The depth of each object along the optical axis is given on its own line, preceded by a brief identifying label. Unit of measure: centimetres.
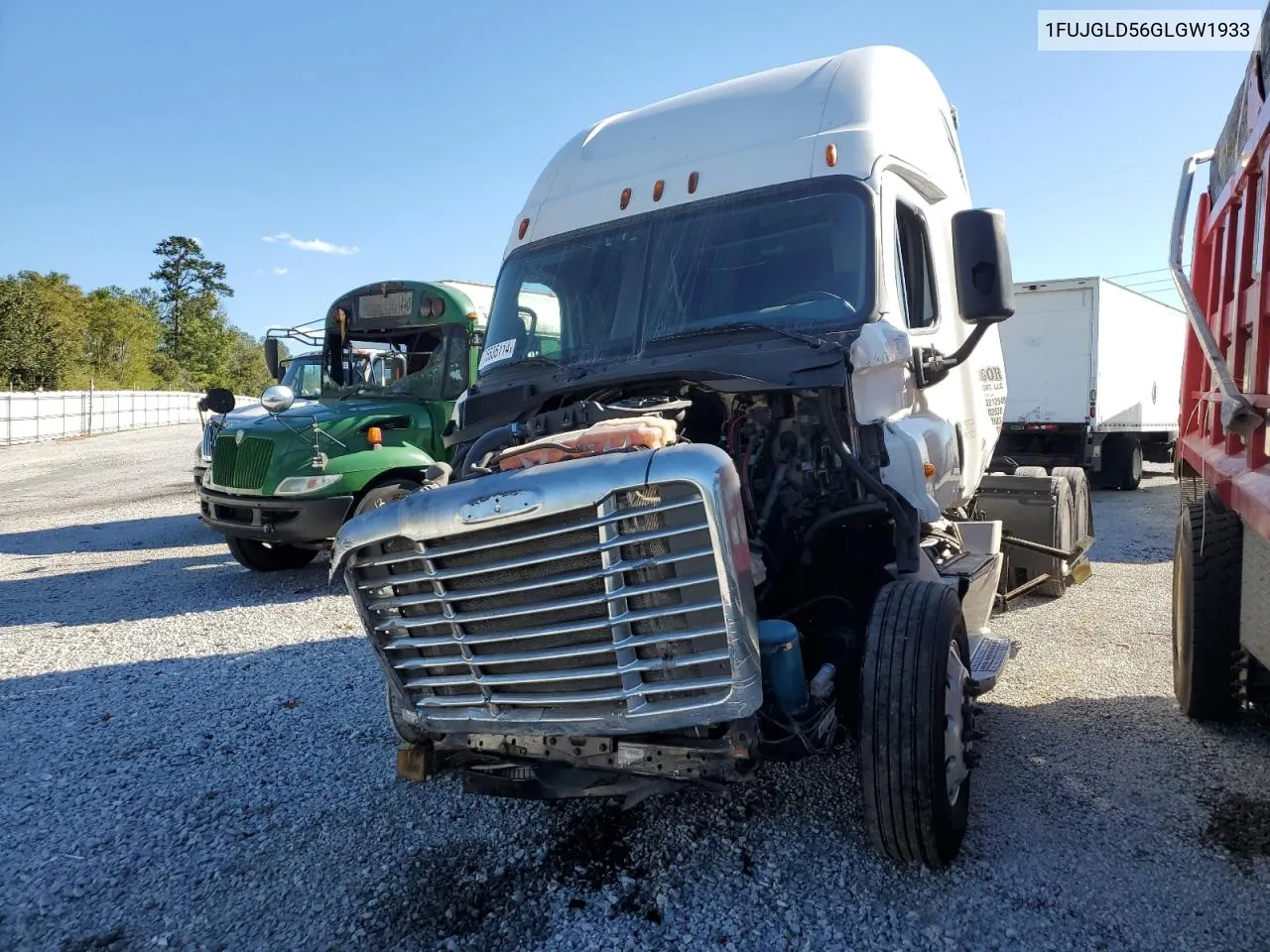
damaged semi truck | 257
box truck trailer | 1355
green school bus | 770
